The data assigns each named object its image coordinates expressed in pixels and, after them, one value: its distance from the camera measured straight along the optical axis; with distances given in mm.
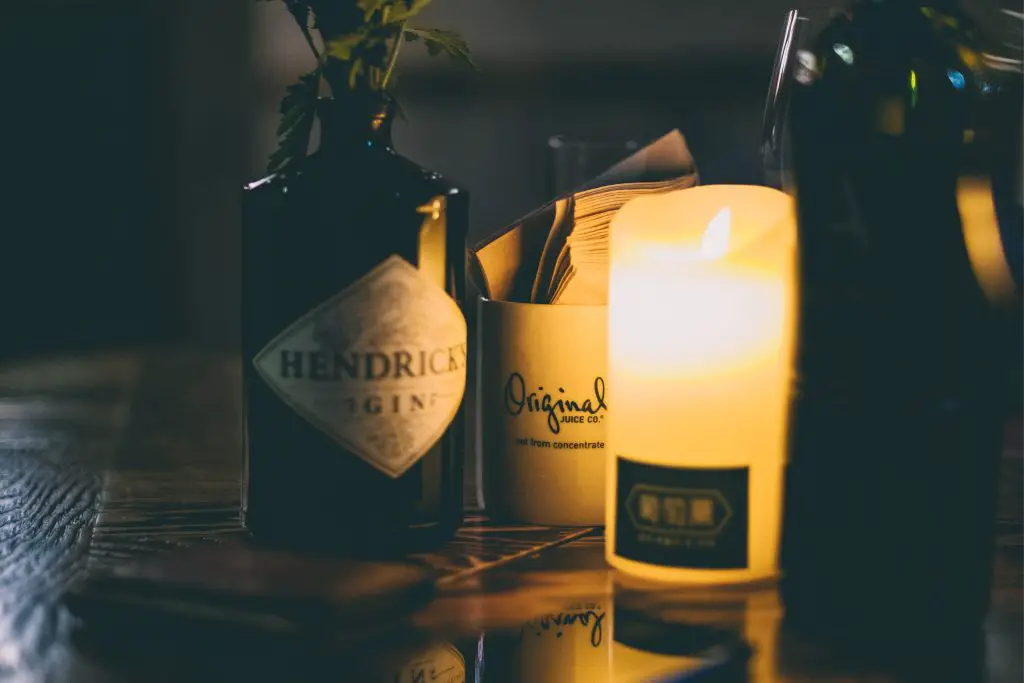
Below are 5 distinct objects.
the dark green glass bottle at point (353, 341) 902
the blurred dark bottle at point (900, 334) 842
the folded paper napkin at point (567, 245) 954
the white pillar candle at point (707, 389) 875
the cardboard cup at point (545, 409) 956
